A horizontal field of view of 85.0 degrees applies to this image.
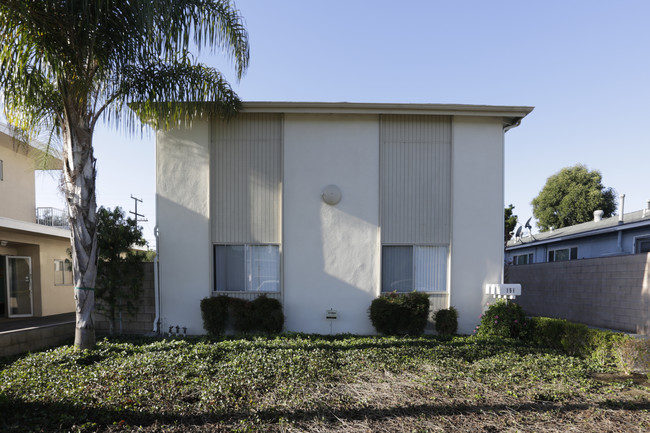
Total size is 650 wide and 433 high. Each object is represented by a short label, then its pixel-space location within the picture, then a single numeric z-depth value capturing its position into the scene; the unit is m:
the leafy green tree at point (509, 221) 15.12
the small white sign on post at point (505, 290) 8.24
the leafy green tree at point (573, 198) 24.31
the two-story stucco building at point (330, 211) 8.67
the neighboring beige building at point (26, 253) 11.05
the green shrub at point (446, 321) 8.37
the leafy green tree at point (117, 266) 8.20
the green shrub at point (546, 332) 7.50
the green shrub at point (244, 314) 8.23
